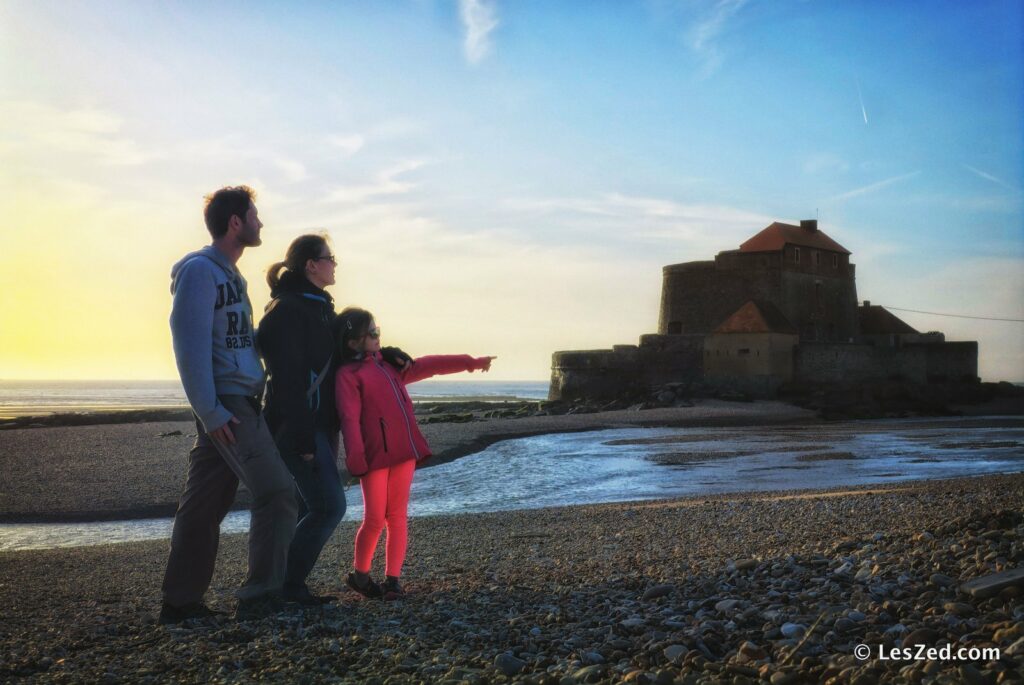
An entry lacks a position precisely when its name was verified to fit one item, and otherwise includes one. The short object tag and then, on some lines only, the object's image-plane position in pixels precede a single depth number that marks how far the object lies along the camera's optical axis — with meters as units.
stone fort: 38.66
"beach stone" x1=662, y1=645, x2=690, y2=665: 3.15
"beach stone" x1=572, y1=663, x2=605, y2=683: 3.02
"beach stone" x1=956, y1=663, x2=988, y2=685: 2.78
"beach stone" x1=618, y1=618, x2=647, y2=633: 3.59
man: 3.91
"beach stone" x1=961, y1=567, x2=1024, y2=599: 3.55
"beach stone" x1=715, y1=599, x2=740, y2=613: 3.75
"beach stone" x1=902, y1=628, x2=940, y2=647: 3.14
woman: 4.22
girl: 4.52
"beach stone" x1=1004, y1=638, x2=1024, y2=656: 2.92
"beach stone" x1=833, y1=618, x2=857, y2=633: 3.36
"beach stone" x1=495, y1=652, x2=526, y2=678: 3.20
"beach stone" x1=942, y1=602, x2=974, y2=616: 3.42
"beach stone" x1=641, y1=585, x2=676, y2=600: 4.19
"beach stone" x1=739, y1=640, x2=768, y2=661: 3.15
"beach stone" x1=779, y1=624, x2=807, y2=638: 3.33
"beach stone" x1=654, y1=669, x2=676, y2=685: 2.95
